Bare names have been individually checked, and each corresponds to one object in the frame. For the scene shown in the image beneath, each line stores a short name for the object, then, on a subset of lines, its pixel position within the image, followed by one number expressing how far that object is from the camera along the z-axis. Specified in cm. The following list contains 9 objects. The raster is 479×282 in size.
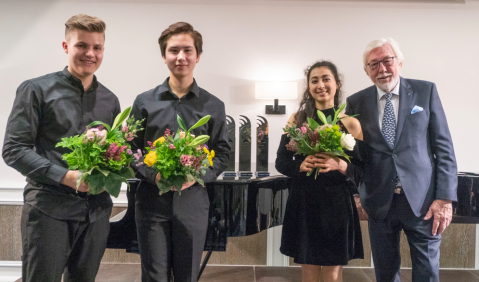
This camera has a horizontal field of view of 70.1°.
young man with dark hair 186
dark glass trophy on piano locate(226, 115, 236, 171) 296
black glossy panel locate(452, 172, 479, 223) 288
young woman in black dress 226
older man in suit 217
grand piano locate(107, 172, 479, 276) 254
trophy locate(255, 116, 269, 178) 303
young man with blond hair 177
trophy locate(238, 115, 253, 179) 292
